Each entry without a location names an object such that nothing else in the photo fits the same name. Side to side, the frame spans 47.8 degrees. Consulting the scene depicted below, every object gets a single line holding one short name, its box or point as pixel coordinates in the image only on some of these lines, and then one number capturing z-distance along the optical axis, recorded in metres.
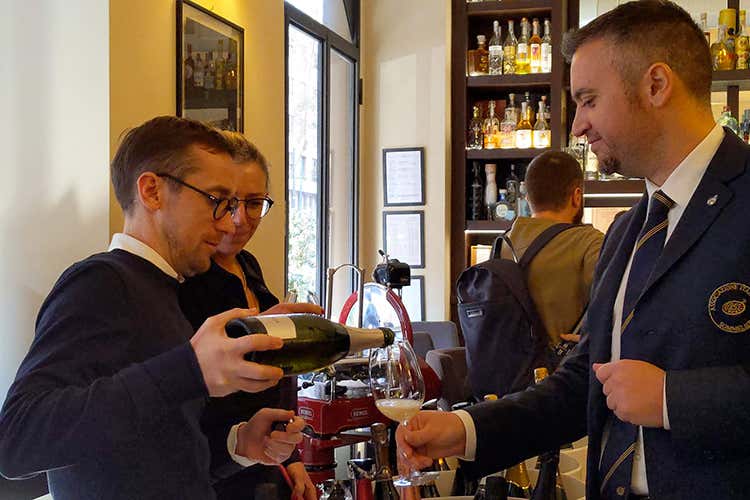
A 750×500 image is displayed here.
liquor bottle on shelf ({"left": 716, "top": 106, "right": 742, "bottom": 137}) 4.91
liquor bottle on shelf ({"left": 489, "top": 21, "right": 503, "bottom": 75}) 5.48
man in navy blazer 1.25
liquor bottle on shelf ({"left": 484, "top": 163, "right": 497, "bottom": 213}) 5.49
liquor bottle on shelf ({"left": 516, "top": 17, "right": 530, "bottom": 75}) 5.42
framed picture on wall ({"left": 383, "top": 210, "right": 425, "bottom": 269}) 5.44
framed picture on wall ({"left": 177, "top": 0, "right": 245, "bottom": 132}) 2.94
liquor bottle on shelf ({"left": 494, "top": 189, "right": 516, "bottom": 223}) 5.43
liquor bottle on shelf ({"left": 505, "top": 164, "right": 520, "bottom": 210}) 5.48
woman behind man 1.73
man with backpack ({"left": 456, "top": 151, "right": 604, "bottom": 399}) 2.91
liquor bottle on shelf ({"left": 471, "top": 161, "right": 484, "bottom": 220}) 5.54
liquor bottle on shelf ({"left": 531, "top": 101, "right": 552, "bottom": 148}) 5.40
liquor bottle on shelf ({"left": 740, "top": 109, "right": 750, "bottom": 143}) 5.00
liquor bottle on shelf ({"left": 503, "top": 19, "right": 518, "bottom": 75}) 5.46
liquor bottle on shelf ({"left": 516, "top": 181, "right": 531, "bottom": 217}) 5.35
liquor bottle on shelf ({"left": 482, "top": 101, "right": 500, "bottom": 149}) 5.52
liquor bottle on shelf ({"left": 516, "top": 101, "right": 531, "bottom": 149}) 5.43
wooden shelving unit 5.37
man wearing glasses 1.09
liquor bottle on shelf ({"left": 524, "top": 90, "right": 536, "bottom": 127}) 5.47
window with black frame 4.48
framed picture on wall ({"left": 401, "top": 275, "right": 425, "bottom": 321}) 5.44
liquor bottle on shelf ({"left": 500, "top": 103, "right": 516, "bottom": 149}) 5.47
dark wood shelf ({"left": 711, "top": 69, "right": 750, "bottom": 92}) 4.97
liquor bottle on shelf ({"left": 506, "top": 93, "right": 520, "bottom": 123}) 5.50
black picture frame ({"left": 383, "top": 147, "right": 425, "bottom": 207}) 5.40
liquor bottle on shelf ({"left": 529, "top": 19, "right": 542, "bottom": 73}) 5.39
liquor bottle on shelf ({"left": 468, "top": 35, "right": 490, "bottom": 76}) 5.56
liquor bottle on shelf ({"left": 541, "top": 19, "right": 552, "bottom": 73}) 5.38
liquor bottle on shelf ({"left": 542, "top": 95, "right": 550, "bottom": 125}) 5.43
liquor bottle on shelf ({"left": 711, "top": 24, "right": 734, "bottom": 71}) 5.02
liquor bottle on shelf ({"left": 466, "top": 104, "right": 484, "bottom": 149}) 5.55
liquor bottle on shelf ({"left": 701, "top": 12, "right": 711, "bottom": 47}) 4.96
